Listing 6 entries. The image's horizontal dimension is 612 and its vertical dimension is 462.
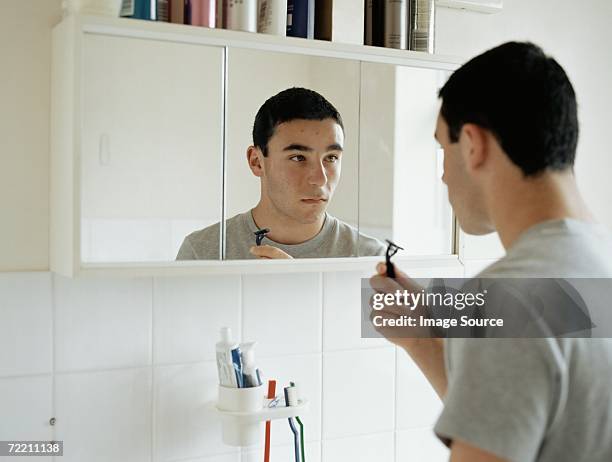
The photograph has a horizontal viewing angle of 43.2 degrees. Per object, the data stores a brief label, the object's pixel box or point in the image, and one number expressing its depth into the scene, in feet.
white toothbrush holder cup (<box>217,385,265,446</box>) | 4.24
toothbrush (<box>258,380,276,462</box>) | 4.47
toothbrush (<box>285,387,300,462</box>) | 4.47
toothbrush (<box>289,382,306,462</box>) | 4.62
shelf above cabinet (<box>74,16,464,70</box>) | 3.80
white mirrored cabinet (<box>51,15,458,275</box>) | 3.81
